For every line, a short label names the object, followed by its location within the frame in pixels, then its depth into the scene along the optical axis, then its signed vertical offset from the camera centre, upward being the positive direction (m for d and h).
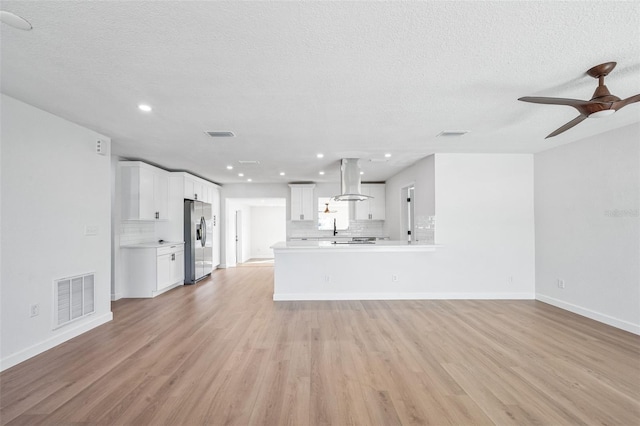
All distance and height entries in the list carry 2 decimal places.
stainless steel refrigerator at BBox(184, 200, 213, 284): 6.21 -0.49
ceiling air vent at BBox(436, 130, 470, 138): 3.66 +1.10
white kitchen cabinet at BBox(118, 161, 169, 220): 5.03 +0.54
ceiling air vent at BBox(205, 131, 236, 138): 3.67 +1.10
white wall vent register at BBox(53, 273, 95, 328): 3.07 -0.89
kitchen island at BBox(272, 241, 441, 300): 4.87 -0.92
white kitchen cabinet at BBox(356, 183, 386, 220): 7.96 +0.38
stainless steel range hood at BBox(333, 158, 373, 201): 5.20 +0.76
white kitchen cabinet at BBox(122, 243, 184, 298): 5.06 -0.89
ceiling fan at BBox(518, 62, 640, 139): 2.10 +0.86
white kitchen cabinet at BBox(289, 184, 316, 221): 7.83 +0.47
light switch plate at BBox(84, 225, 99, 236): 3.44 -0.12
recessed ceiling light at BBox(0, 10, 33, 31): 1.57 +1.13
